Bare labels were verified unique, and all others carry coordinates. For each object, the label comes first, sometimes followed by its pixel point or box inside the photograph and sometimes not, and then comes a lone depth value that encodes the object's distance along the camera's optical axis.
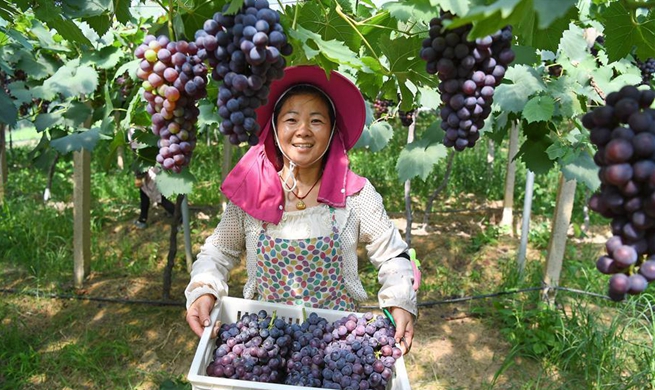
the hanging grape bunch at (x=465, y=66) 0.88
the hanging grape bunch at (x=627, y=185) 0.62
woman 1.72
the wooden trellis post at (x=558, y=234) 3.18
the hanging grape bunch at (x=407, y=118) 3.61
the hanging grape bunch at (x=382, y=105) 3.92
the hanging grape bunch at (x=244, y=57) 0.84
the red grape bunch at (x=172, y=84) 0.98
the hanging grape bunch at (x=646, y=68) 2.80
